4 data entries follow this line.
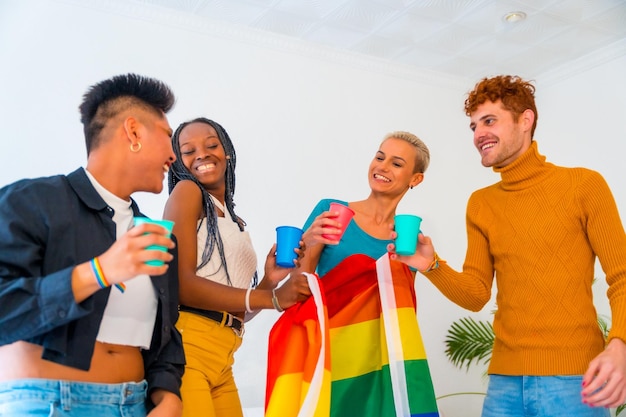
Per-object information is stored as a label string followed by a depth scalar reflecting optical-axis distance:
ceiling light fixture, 4.45
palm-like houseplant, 4.86
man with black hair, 1.25
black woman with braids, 1.94
